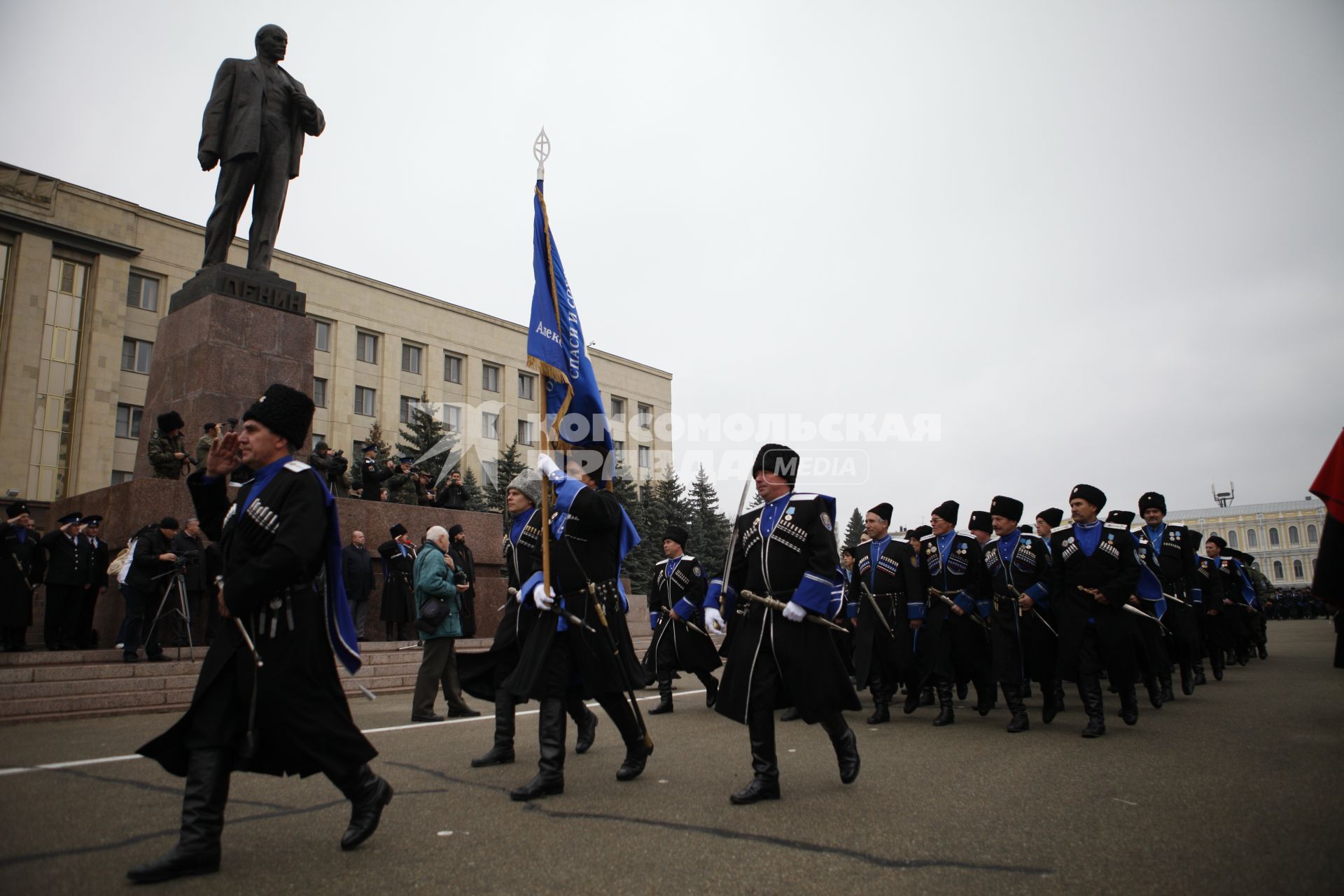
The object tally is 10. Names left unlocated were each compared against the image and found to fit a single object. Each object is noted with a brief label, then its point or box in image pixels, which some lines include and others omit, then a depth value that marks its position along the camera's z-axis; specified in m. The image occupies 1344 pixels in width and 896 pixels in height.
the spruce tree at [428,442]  41.72
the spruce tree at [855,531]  80.69
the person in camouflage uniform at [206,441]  11.66
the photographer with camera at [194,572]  10.59
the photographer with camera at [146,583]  10.09
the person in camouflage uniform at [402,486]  15.84
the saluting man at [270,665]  3.77
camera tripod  10.46
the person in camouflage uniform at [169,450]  11.67
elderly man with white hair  8.43
